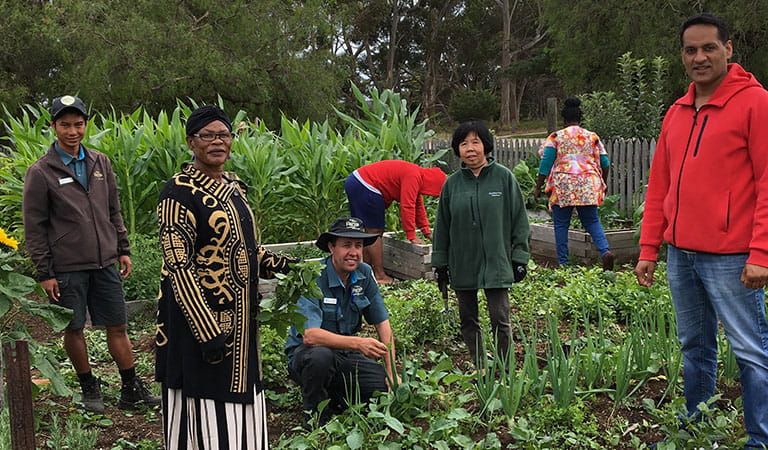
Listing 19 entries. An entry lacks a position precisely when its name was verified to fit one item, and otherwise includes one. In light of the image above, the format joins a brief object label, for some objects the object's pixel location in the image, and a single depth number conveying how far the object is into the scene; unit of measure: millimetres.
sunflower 3691
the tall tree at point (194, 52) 19594
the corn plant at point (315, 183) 8375
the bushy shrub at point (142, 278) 6656
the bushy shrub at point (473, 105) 39000
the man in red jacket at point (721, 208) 3102
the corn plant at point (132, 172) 7477
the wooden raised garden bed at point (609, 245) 8359
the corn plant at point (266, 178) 7887
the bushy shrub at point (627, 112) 12133
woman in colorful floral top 7406
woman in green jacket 4453
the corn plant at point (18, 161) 7555
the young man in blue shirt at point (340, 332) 3857
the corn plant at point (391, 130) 9312
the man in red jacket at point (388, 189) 7074
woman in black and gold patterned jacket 3000
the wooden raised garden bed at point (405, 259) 7586
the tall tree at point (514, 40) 41406
